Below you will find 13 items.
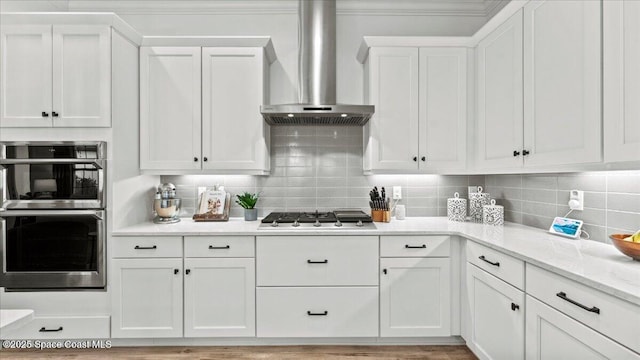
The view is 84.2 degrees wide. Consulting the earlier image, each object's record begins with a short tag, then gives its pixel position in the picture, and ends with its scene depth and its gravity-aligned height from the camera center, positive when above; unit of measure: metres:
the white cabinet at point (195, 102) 2.75 +0.60
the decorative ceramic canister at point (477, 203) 2.85 -0.18
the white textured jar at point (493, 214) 2.68 -0.26
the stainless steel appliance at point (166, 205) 2.80 -0.20
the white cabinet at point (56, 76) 2.41 +0.71
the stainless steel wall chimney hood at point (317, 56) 2.85 +1.01
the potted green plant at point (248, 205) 2.96 -0.21
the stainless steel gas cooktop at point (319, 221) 2.55 -0.31
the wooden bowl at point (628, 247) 1.53 -0.29
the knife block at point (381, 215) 2.87 -0.29
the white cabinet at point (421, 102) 2.80 +0.62
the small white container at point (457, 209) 2.93 -0.24
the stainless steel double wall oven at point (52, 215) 2.37 -0.24
